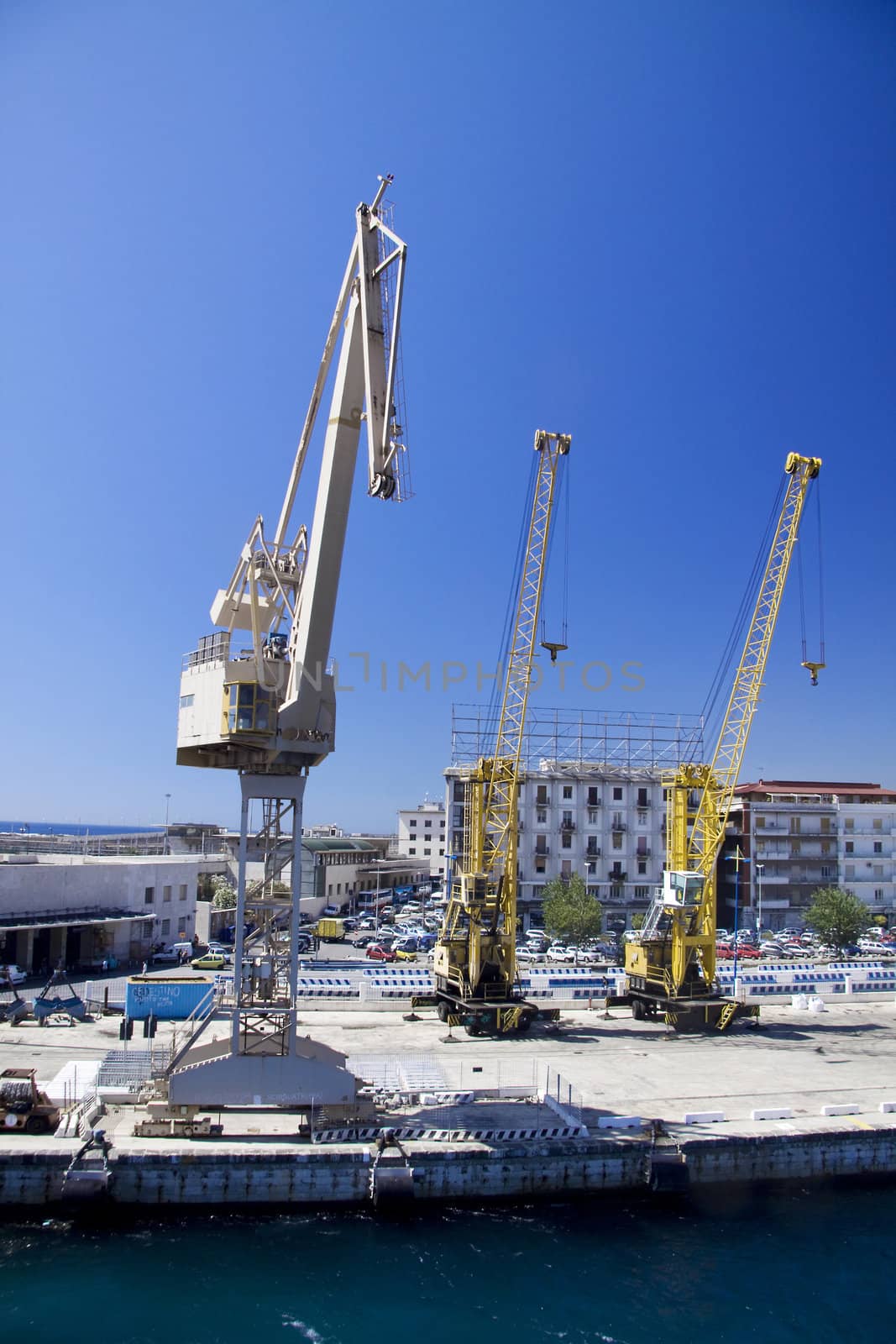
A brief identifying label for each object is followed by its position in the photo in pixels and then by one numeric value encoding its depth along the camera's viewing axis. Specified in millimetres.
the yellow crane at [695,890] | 37188
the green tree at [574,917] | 57219
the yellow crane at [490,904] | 35031
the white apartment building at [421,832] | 102250
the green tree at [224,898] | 60719
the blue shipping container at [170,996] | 32094
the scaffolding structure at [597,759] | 75750
